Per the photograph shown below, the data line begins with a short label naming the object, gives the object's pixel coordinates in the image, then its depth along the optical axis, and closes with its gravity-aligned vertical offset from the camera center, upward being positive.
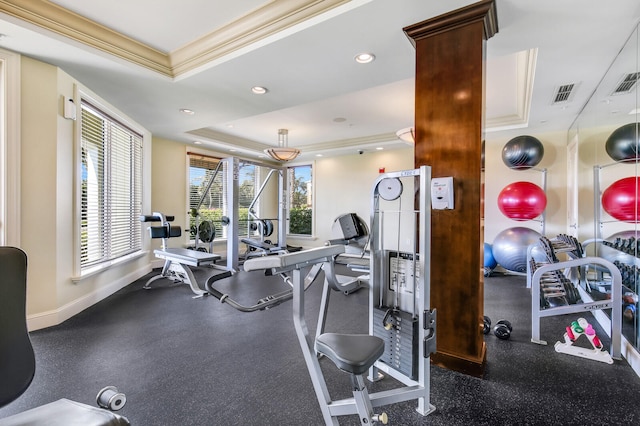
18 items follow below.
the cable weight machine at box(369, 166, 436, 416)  1.62 -0.57
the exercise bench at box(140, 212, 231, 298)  3.57 -0.58
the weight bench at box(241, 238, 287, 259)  5.34 -0.65
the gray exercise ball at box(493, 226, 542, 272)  4.38 -0.54
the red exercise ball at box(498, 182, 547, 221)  4.43 +0.17
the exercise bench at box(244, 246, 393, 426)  1.15 -0.56
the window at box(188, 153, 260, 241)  6.07 +0.49
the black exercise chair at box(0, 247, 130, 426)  0.92 -0.50
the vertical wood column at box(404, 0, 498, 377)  1.95 +0.39
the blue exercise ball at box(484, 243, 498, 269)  4.94 -0.81
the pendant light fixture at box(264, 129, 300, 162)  5.21 +1.06
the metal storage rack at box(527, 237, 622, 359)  2.29 -0.74
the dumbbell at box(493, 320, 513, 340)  2.61 -1.07
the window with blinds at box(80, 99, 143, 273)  3.54 +0.33
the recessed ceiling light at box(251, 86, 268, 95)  3.28 +1.40
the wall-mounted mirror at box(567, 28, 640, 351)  2.33 +0.31
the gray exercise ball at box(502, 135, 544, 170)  4.43 +0.92
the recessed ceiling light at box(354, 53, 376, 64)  2.54 +1.36
